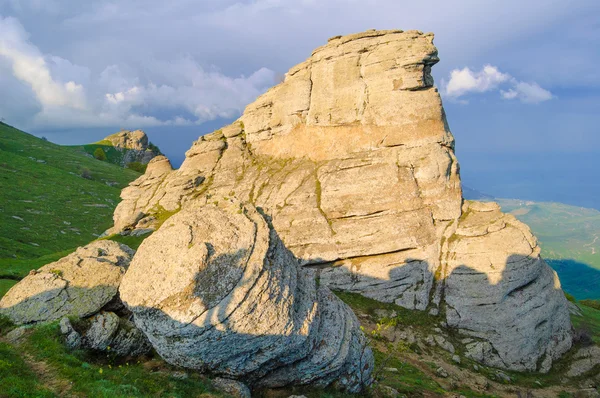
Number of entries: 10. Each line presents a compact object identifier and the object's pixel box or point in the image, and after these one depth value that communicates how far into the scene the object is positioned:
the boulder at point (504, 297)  40.69
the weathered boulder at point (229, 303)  17.61
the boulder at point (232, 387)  18.64
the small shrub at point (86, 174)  143.35
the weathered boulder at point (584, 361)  40.94
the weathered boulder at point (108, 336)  19.42
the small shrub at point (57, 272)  23.97
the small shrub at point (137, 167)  193.12
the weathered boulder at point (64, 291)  21.64
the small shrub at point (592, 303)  94.98
